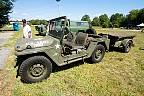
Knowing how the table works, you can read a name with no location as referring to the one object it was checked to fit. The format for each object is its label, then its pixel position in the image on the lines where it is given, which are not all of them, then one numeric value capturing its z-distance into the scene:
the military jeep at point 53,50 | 2.85
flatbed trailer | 4.76
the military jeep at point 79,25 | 8.84
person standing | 4.52
